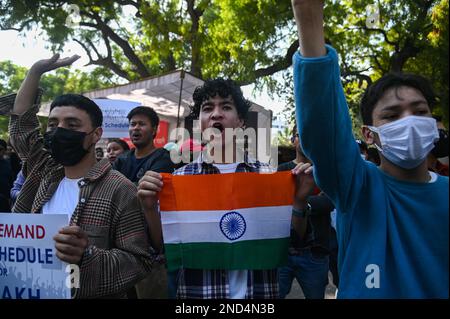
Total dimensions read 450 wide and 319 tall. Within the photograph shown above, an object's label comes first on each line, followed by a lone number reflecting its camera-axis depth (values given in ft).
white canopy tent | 24.80
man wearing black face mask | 5.64
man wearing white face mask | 3.78
